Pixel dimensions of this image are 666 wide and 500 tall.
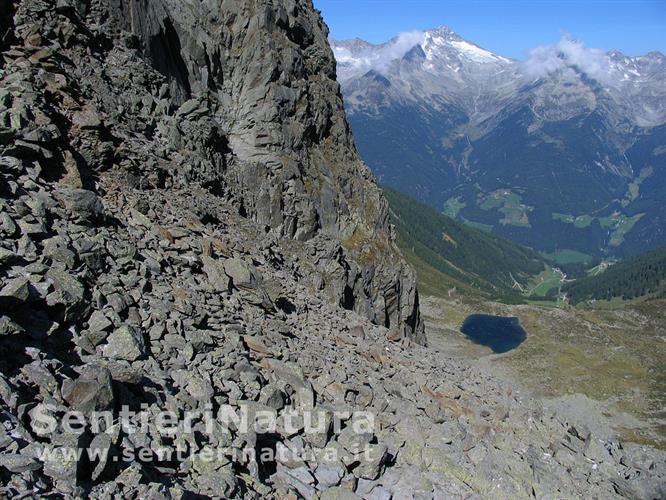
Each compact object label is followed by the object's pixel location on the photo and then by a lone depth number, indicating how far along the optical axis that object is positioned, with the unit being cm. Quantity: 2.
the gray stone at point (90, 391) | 1434
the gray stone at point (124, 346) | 1780
